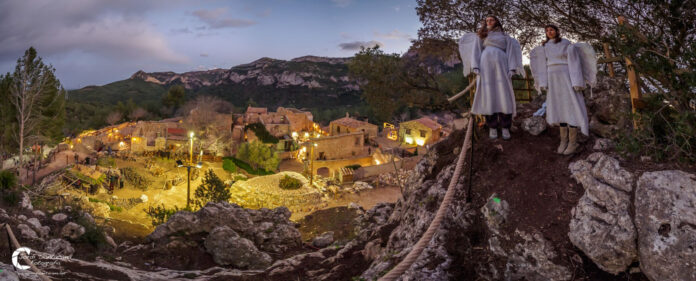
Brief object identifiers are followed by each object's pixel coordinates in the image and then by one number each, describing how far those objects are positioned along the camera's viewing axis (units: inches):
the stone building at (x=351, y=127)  1476.4
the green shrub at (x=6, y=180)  400.2
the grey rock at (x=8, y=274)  157.4
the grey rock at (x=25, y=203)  356.9
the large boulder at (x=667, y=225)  112.6
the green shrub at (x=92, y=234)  334.0
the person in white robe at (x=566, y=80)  189.0
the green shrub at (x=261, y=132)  1447.0
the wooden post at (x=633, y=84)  171.0
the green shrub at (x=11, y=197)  362.6
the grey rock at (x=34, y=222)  316.2
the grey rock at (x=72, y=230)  325.9
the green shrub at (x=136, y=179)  859.4
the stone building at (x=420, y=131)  1371.8
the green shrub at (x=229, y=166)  1065.6
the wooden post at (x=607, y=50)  205.6
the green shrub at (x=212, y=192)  580.4
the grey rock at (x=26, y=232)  284.8
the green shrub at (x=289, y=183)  789.2
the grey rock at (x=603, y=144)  171.2
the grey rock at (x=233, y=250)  302.4
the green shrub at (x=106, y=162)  1017.2
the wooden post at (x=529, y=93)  295.4
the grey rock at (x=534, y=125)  216.7
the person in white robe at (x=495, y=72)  218.5
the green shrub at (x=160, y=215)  499.2
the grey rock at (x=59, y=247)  274.7
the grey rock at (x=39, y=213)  348.5
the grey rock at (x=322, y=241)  375.9
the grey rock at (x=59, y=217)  342.6
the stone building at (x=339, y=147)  1167.6
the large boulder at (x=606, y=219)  127.7
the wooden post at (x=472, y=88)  244.3
